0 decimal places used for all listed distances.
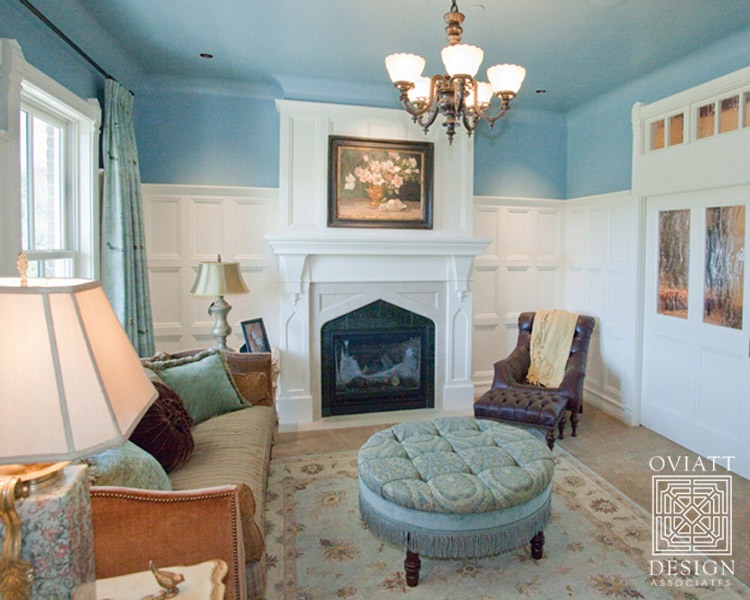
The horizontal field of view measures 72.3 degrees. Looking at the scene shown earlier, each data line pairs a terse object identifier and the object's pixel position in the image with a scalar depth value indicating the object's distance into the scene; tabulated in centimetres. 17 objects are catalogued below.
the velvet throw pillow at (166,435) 212
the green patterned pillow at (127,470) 166
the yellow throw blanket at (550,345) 445
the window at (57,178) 266
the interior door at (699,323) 332
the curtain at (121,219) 335
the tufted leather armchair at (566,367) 396
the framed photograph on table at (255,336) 392
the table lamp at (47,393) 86
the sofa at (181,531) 154
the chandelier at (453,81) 224
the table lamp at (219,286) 365
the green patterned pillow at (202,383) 281
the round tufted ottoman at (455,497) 212
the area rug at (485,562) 220
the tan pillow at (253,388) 328
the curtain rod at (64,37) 234
